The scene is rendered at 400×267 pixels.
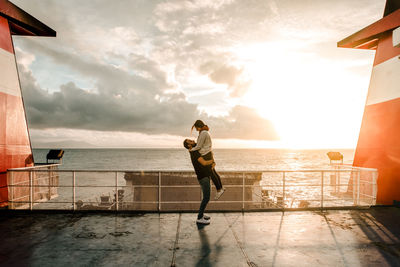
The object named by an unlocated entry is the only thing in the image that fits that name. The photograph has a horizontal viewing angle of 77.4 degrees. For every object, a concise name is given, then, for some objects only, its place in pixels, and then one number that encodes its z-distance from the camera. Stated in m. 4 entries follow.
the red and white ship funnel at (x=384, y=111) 7.29
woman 4.68
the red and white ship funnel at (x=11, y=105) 6.71
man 4.69
